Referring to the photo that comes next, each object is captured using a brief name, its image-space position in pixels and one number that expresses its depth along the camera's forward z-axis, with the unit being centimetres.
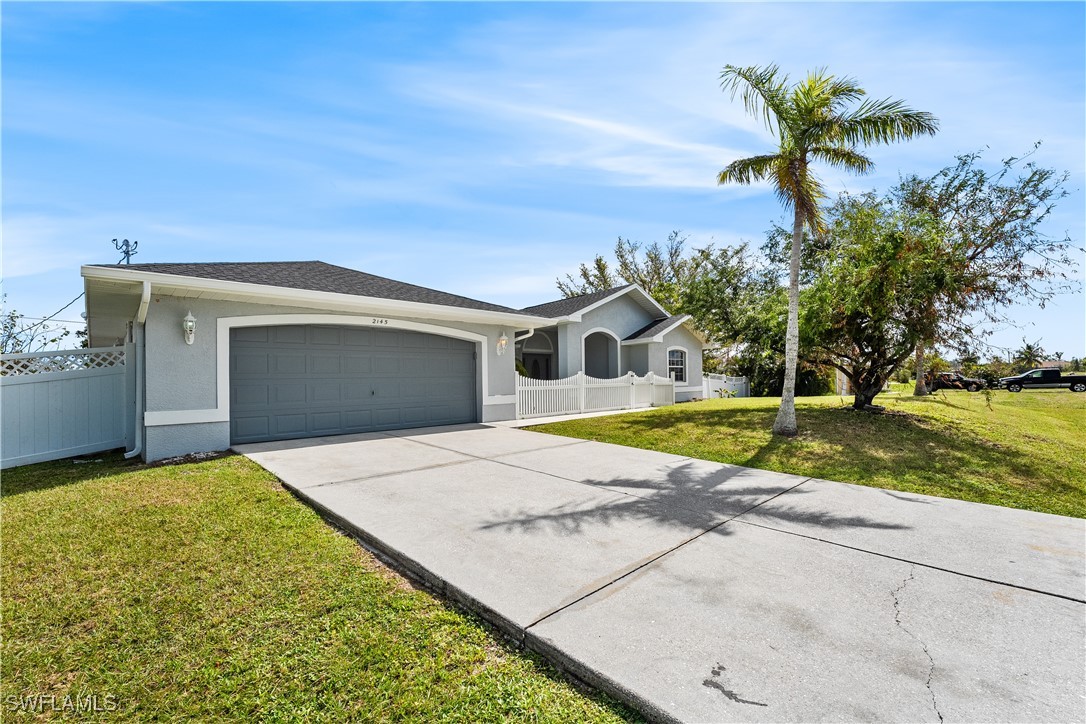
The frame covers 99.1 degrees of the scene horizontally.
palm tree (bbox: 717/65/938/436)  856
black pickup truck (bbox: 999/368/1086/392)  2850
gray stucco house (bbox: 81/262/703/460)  751
